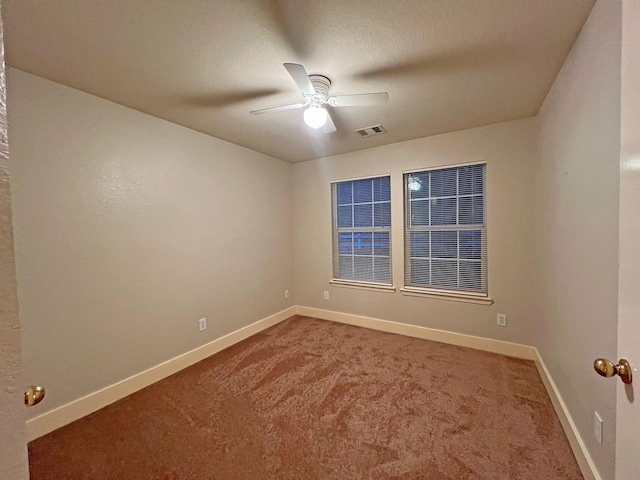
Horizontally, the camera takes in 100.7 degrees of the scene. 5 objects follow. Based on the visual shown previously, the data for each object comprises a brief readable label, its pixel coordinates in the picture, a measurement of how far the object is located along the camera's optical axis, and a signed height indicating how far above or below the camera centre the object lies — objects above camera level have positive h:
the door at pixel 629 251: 0.62 -0.06
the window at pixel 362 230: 3.48 +0.01
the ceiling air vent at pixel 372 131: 2.75 +1.06
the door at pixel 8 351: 0.41 -0.18
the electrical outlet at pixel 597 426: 1.27 -0.98
